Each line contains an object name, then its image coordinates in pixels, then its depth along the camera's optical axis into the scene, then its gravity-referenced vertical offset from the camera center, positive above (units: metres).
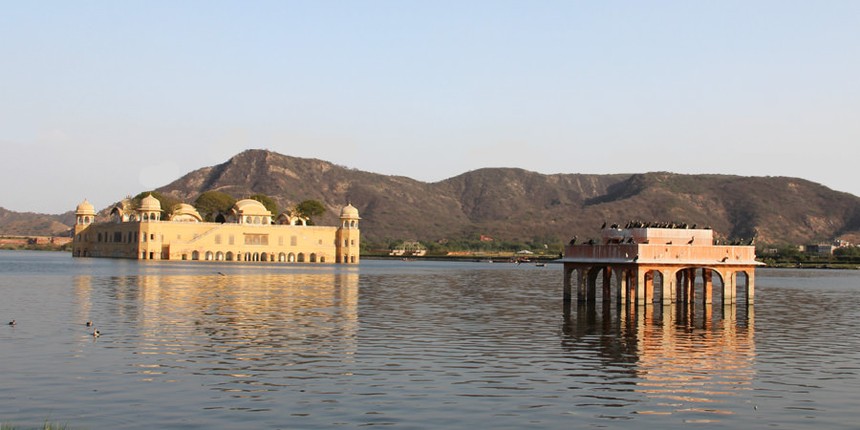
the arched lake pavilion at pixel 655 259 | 46.84 +0.08
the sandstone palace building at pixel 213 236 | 159.38 +3.11
